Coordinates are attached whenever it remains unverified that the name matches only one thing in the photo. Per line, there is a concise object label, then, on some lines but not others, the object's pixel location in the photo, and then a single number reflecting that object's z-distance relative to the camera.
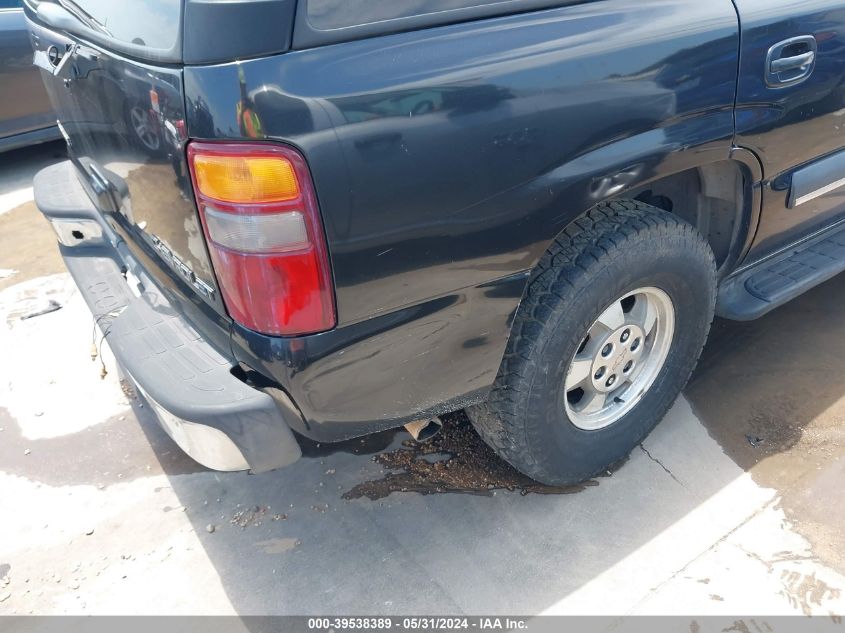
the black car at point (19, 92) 4.57
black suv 1.42
